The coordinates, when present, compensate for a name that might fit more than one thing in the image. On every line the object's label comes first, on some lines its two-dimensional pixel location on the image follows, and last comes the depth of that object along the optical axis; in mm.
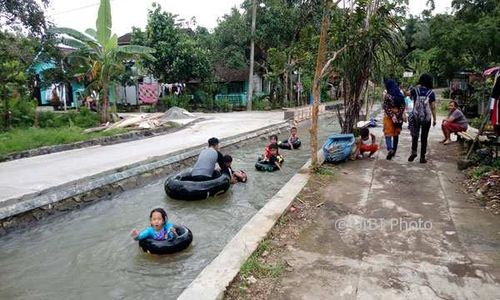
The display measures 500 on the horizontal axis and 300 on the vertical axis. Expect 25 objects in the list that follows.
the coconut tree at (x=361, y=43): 11133
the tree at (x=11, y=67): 16828
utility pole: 30562
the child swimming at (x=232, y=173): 10023
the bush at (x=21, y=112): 18320
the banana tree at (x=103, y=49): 18453
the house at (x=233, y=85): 37562
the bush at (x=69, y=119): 19328
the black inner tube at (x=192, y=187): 8930
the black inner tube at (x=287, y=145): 15820
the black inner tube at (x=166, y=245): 6191
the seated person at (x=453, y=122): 12922
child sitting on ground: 11219
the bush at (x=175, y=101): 32250
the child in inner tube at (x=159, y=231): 6254
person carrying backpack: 9812
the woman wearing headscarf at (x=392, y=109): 10578
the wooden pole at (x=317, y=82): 9062
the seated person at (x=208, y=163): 9289
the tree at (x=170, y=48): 29688
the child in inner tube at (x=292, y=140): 15691
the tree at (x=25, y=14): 17031
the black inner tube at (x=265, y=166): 12062
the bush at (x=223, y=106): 34000
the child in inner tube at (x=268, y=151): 12180
